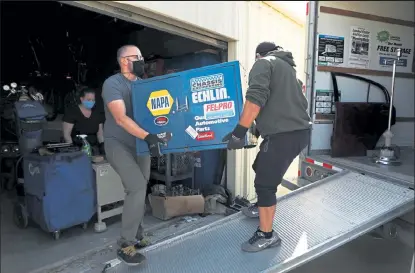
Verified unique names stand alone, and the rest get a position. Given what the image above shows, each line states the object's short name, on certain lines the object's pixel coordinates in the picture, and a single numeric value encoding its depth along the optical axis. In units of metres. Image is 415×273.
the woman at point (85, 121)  4.16
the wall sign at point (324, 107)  3.86
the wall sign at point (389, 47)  4.11
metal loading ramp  2.45
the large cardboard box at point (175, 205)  4.07
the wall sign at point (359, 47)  3.89
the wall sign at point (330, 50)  3.74
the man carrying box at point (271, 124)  2.34
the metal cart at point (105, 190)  3.71
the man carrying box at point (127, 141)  2.57
